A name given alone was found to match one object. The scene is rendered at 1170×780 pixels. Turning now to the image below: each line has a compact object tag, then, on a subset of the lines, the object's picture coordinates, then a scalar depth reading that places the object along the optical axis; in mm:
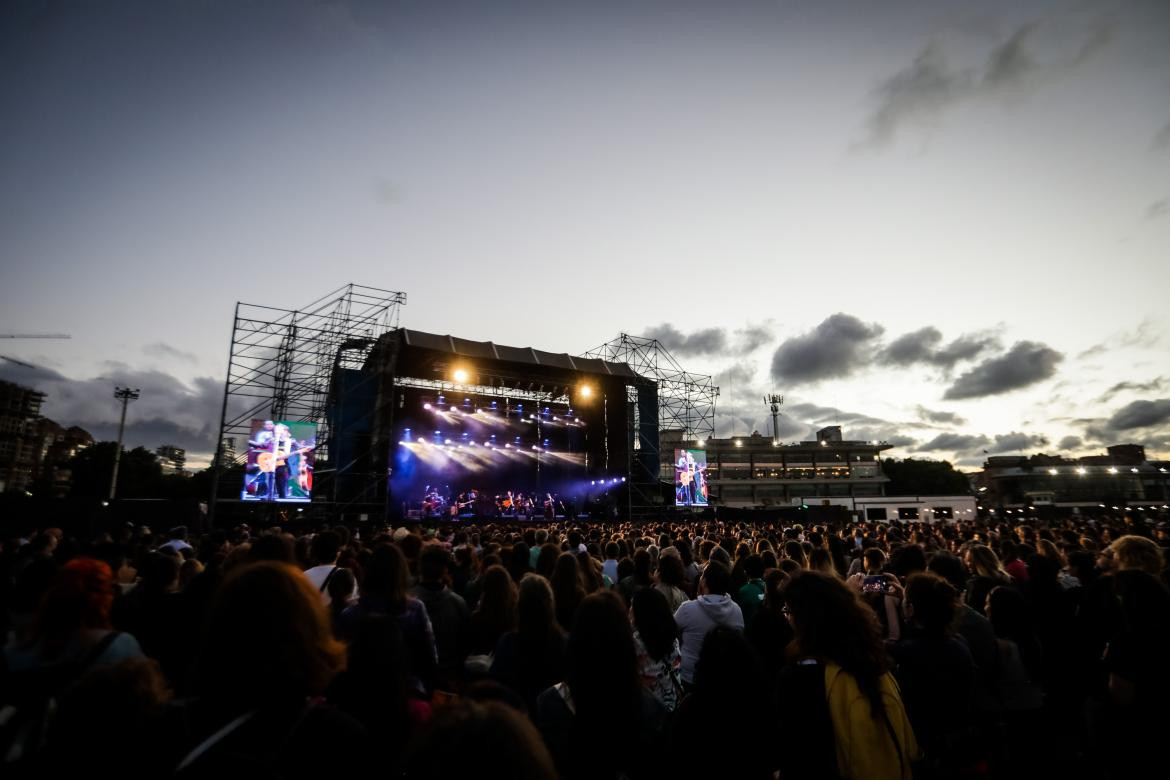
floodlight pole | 35719
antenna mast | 84375
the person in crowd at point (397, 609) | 3342
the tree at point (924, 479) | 86812
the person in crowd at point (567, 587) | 4047
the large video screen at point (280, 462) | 20000
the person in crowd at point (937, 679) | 2719
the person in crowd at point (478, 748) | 968
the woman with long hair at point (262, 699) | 1334
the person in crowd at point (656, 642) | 3184
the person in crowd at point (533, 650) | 3082
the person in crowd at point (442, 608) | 3900
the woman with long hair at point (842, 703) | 2293
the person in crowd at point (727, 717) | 2160
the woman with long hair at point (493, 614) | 3754
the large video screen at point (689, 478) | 30047
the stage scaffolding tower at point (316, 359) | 23500
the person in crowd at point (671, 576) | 4949
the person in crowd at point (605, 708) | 2268
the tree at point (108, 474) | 44094
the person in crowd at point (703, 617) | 3900
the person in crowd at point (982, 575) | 4773
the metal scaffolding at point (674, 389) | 33625
